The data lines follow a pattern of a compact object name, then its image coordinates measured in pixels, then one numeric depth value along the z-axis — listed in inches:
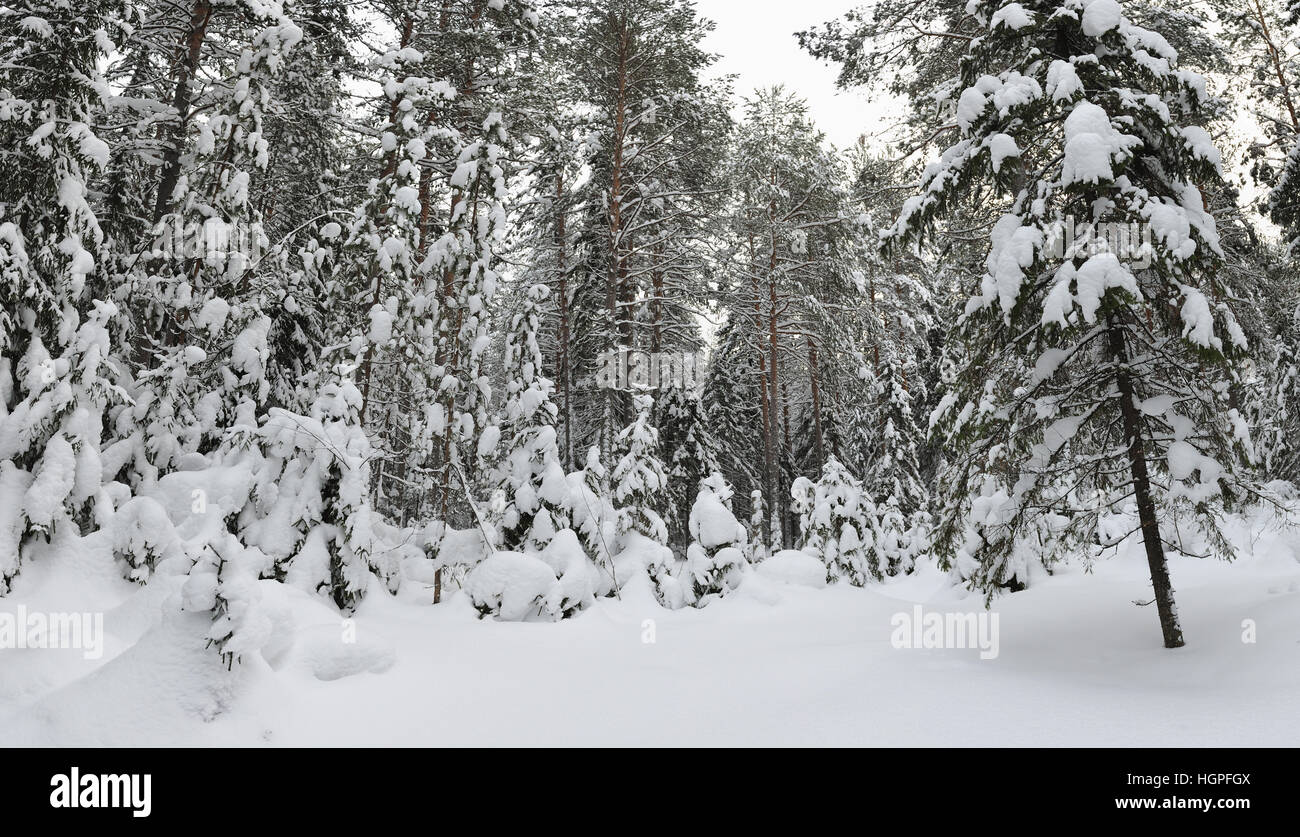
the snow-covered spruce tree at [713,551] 415.2
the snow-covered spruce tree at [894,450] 779.4
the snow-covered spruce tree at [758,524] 751.0
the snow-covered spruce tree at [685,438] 862.5
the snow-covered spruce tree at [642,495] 410.9
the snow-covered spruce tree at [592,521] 382.9
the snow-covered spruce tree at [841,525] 564.1
